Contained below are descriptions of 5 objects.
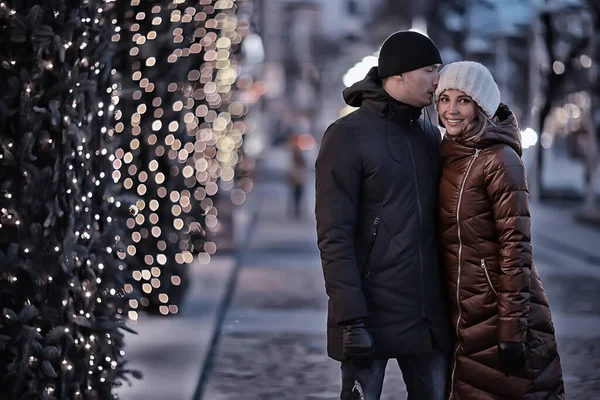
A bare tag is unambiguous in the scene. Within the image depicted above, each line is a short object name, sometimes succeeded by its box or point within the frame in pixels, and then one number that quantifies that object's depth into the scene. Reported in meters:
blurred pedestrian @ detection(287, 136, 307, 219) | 24.55
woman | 4.53
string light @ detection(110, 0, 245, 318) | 10.33
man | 4.60
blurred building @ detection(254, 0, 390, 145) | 74.38
